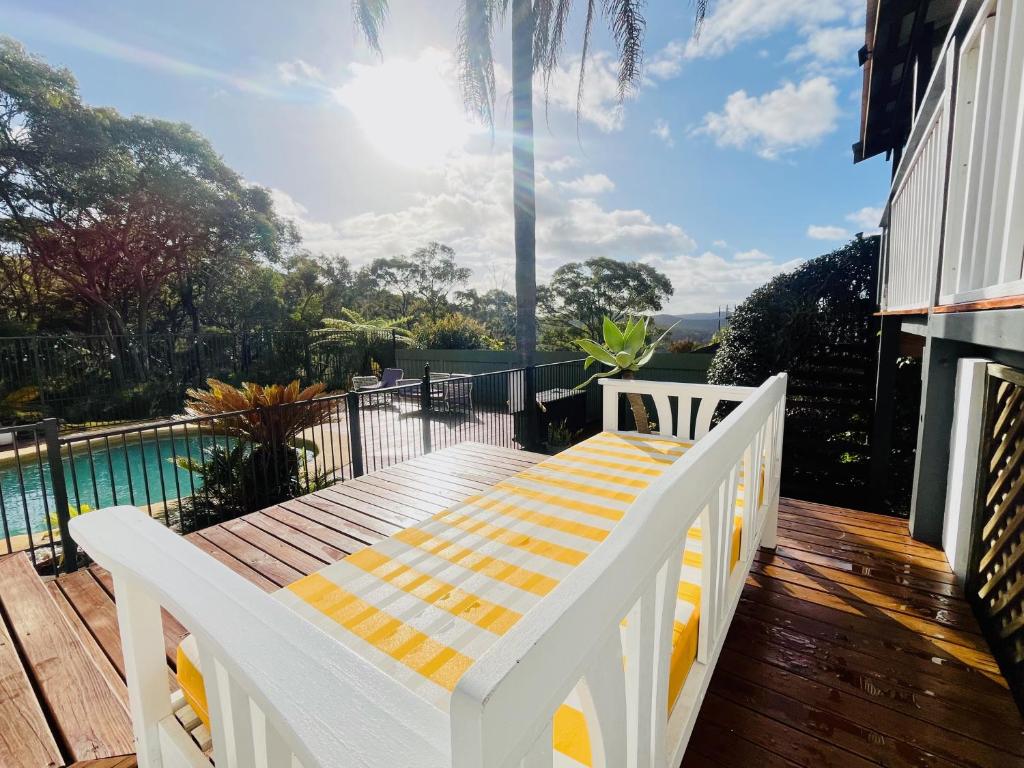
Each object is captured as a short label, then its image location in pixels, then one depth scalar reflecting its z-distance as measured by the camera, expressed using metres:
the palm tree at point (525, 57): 6.11
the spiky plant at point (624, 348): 3.51
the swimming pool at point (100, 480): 6.01
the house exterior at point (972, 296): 1.24
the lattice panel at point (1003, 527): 1.54
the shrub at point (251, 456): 4.00
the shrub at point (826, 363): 4.36
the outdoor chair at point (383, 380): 11.91
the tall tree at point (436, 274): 25.12
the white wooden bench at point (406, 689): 0.37
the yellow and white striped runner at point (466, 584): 1.04
